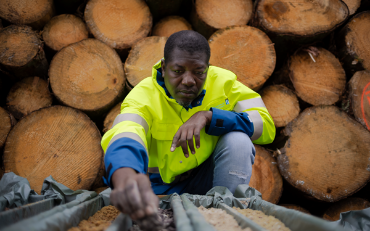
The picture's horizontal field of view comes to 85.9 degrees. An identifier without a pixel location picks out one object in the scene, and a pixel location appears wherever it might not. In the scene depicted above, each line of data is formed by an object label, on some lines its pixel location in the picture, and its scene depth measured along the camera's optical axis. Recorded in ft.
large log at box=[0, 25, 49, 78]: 5.21
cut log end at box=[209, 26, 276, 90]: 5.55
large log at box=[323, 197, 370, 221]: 5.37
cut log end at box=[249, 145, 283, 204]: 5.25
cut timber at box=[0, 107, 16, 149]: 4.95
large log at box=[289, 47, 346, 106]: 5.94
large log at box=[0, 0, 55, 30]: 5.62
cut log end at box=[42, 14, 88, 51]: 5.95
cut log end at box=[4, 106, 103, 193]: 4.68
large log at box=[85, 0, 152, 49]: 5.88
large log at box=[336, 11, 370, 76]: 6.22
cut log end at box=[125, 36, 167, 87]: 5.61
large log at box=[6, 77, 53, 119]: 5.50
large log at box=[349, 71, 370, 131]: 5.80
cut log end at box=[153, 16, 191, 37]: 6.67
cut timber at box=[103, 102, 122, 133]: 5.45
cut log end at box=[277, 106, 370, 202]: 5.24
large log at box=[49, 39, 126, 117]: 5.24
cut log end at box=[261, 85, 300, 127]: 5.67
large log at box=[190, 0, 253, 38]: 6.20
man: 3.52
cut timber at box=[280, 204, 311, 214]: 5.54
